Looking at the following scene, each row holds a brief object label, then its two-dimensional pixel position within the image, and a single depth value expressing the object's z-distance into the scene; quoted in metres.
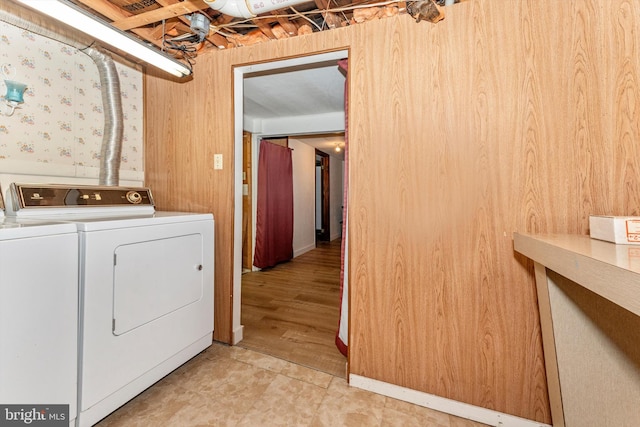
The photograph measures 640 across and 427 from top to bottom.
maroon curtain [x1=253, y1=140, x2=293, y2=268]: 4.07
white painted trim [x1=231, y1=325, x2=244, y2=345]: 2.03
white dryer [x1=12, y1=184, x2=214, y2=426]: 1.21
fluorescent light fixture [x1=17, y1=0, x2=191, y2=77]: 1.18
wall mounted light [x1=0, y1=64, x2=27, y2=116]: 1.50
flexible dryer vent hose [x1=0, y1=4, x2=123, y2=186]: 1.83
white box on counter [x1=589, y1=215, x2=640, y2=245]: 0.90
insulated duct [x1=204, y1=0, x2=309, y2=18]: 1.34
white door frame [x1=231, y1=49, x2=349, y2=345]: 1.95
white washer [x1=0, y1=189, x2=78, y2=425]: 0.96
